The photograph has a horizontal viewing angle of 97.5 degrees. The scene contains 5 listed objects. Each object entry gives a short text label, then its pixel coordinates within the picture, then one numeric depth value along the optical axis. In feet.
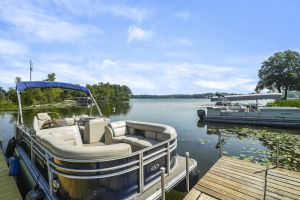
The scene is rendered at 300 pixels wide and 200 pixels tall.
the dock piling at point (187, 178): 10.82
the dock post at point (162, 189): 8.36
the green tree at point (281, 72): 90.42
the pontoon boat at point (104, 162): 7.52
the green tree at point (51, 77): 127.51
